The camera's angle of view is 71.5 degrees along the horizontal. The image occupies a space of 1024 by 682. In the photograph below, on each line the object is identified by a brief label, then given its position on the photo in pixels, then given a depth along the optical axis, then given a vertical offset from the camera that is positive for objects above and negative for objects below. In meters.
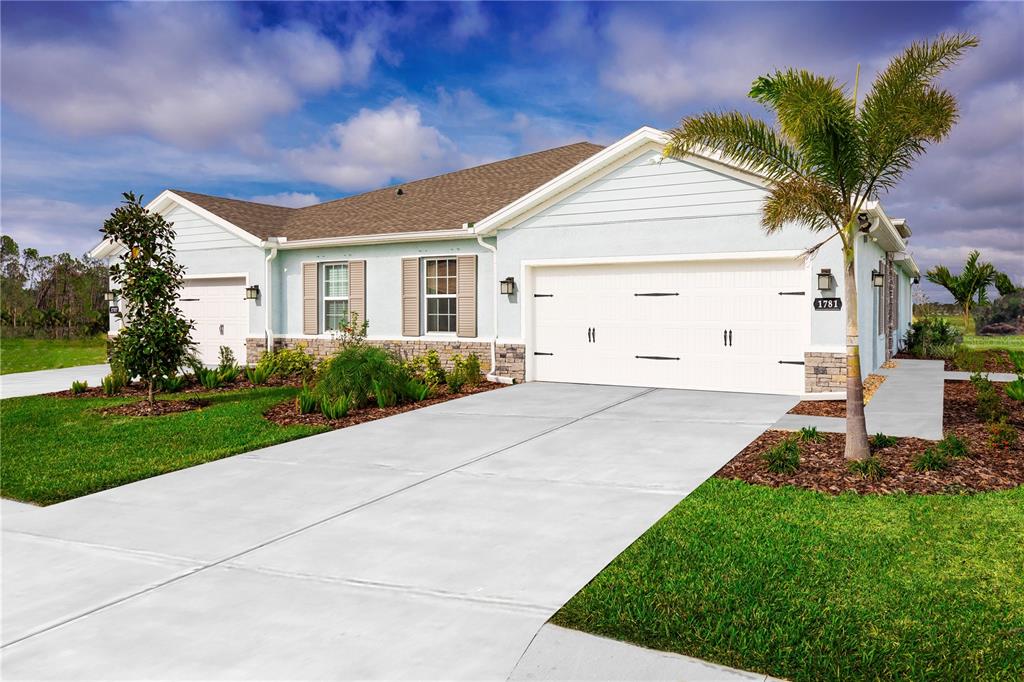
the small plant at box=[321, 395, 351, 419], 10.78 -1.08
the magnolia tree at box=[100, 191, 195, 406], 12.03 +0.75
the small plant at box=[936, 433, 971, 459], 7.52 -1.22
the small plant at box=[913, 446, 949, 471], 7.10 -1.30
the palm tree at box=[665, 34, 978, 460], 7.16 +2.10
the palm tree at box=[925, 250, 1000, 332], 31.83 +2.41
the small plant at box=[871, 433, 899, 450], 8.06 -1.24
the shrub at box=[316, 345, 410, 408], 11.62 -0.66
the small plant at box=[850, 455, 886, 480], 6.90 -1.33
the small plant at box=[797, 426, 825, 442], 8.50 -1.23
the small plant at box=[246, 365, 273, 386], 15.17 -0.81
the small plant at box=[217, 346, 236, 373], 17.94 -0.49
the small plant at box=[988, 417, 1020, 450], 8.00 -1.17
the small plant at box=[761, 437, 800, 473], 7.13 -1.27
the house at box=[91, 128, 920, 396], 12.23 +1.26
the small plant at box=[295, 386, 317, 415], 11.12 -1.03
